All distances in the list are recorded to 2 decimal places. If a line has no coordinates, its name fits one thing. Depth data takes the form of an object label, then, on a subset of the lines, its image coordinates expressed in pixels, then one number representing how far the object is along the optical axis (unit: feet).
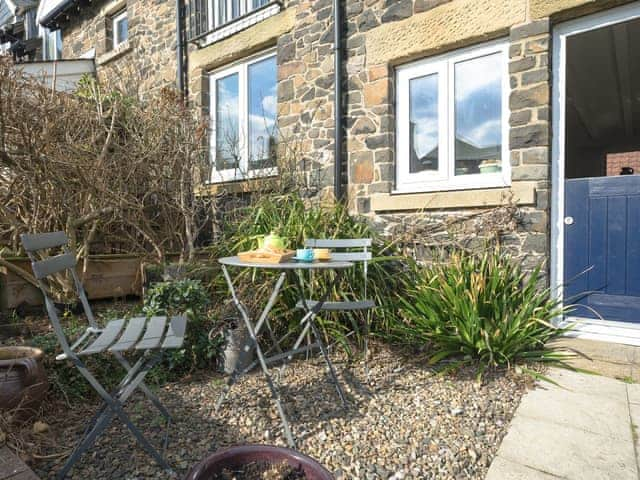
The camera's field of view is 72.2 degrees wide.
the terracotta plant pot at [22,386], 7.68
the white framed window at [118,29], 29.20
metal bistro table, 8.16
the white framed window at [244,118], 19.99
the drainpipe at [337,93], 16.83
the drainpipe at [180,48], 23.11
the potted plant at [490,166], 14.05
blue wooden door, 12.64
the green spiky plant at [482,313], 11.27
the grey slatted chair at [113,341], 6.50
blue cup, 9.61
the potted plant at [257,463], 4.91
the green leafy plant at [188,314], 11.10
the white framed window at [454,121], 14.12
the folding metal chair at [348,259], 10.39
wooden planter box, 14.88
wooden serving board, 9.14
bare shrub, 13.64
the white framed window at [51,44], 36.40
